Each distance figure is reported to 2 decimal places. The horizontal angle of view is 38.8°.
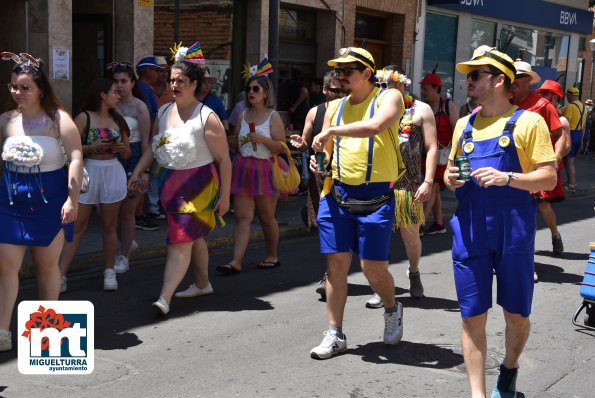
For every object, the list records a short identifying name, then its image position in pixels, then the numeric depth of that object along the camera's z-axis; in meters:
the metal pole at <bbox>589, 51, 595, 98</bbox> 33.50
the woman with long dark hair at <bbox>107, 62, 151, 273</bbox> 7.83
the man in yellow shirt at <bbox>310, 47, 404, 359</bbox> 5.50
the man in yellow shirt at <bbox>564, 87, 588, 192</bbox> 17.12
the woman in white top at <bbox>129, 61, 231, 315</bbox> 6.45
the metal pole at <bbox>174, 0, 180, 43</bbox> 13.59
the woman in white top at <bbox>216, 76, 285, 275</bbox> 7.91
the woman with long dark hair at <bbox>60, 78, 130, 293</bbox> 7.10
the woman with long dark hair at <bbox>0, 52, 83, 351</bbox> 5.43
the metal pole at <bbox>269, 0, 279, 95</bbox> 10.90
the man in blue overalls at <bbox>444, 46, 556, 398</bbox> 4.39
